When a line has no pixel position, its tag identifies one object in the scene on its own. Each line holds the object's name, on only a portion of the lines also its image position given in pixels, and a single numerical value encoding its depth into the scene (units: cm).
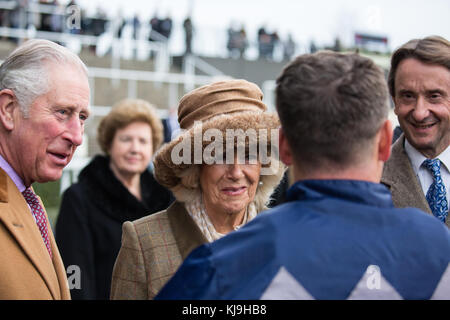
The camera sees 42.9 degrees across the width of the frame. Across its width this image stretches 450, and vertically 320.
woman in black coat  428
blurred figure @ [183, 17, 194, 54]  2072
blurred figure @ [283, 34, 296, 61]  2530
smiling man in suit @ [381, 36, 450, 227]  263
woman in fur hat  258
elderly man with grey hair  213
